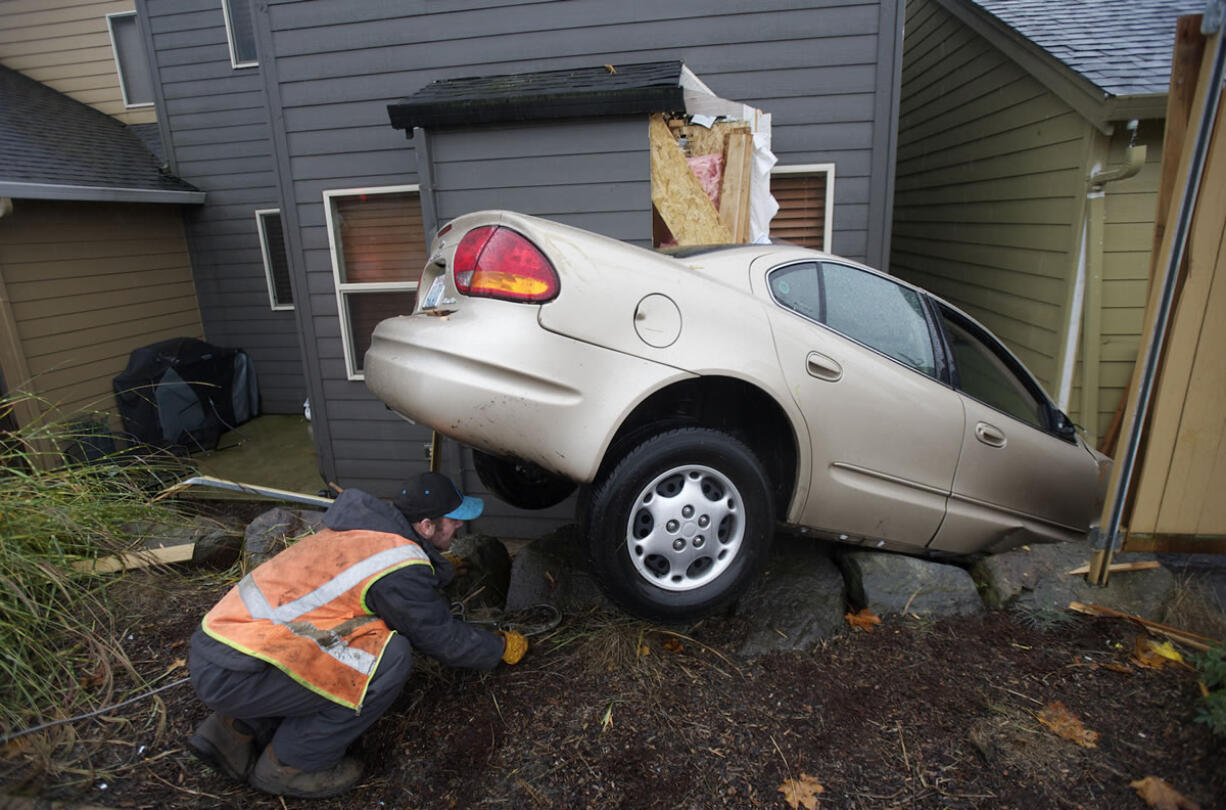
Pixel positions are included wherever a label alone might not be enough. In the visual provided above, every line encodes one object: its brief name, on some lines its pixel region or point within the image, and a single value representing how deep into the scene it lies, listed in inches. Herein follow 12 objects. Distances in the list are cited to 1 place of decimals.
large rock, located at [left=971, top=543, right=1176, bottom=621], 125.7
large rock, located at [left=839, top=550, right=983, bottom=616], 130.0
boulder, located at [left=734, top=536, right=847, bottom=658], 122.6
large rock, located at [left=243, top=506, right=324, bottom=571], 157.2
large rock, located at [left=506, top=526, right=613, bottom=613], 135.2
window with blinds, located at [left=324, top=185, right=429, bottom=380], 225.5
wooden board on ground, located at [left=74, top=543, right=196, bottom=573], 141.2
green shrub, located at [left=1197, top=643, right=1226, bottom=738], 91.7
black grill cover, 315.3
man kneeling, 92.0
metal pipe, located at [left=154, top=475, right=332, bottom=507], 215.5
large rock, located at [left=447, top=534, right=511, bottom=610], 144.7
